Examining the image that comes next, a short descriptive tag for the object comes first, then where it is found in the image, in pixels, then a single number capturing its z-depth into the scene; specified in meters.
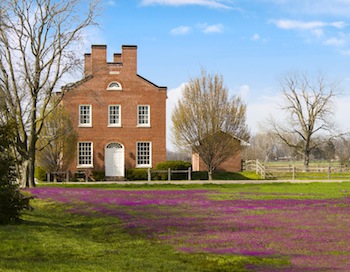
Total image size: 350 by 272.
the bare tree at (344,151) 69.97
